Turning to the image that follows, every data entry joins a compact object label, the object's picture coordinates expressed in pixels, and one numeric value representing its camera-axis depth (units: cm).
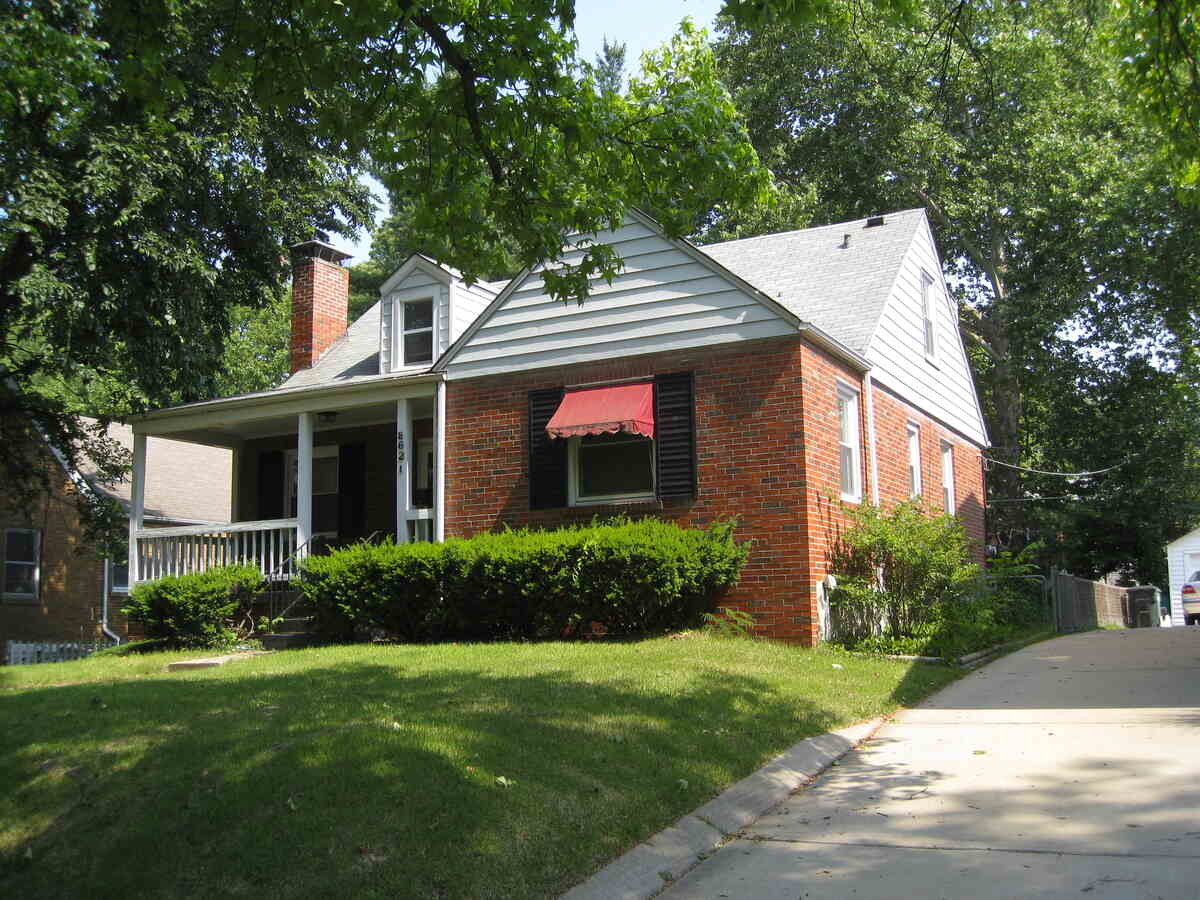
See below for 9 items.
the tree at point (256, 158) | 783
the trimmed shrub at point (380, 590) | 1332
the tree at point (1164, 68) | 856
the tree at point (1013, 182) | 2606
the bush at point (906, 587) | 1303
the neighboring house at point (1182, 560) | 3978
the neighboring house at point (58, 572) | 2208
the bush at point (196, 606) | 1476
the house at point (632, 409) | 1313
